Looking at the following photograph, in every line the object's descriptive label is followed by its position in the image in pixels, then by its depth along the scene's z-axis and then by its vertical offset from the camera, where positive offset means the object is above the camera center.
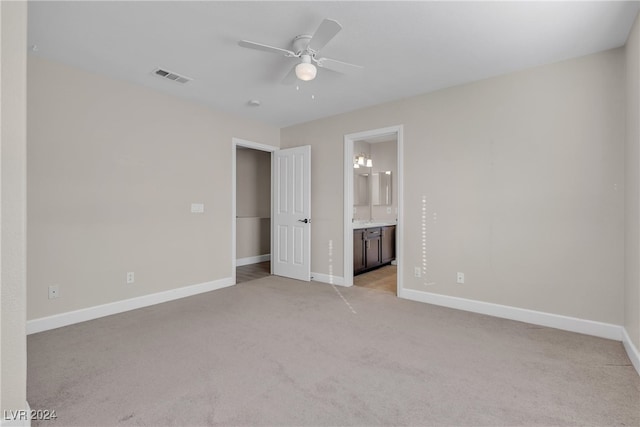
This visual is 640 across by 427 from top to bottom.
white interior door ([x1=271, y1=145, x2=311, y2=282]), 4.84 -0.08
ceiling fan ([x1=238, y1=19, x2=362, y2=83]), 2.12 +1.23
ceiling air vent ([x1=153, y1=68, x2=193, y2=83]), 3.15 +1.41
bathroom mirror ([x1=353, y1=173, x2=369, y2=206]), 6.70 +0.43
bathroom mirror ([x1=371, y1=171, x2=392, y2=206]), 6.82 +0.43
